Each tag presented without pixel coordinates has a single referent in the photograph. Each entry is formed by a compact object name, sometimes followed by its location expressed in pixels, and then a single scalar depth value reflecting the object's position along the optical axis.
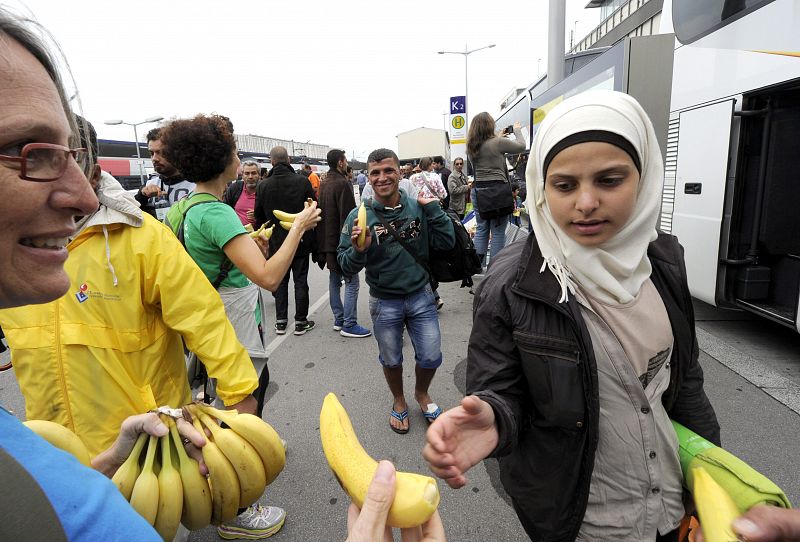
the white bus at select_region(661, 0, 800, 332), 4.16
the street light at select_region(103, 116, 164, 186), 27.55
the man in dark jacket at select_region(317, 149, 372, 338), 5.58
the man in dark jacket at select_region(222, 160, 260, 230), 6.76
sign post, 16.56
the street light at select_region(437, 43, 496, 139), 24.58
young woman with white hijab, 1.31
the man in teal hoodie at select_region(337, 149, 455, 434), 3.34
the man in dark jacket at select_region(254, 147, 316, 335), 5.46
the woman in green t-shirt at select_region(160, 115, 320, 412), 2.25
